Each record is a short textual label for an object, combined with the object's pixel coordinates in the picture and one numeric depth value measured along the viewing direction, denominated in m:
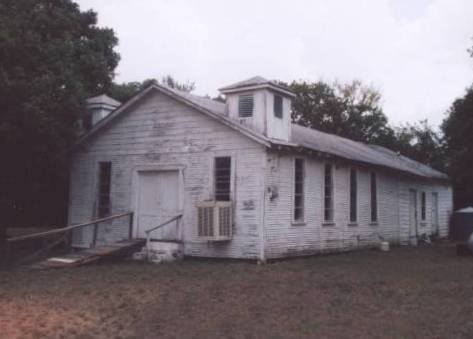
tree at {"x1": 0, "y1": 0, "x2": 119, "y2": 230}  14.78
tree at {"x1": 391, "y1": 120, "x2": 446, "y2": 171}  42.44
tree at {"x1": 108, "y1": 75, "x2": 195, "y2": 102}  24.87
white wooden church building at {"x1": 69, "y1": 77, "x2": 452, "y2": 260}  15.41
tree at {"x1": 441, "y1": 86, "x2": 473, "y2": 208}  18.02
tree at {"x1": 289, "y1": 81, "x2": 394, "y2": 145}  47.53
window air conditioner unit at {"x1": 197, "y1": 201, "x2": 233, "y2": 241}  15.16
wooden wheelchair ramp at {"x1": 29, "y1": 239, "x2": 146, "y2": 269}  14.00
